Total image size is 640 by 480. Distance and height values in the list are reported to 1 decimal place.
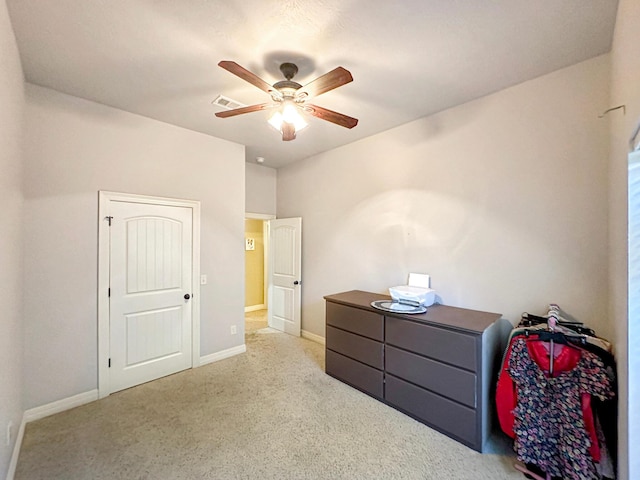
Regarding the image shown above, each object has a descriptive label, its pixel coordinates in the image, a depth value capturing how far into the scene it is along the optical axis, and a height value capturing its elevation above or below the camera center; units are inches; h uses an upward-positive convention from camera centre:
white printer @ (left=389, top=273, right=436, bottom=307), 110.0 -21.1
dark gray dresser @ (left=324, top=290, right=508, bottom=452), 85.0 -42.9
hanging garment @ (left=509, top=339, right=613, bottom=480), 66.6 -44.5
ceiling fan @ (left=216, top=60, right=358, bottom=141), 84.9 +42.6
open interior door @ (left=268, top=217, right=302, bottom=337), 184.5 -23.1
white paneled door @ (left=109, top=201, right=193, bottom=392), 115.9 -23.5
